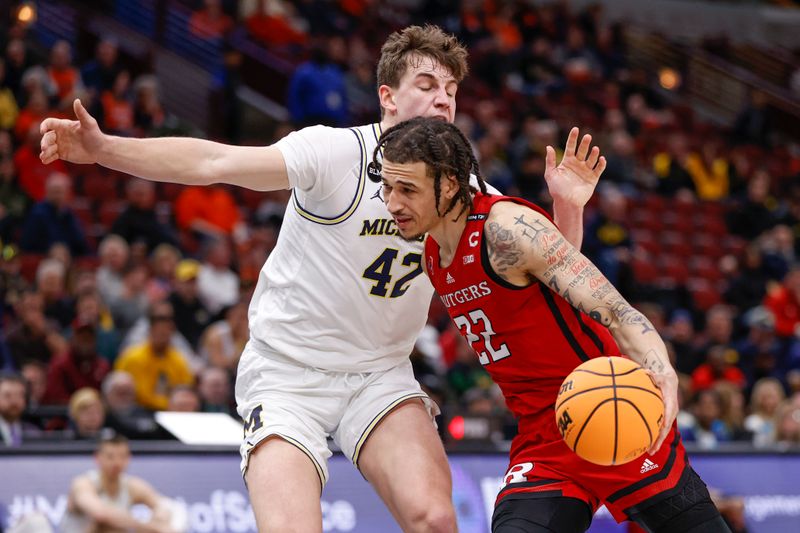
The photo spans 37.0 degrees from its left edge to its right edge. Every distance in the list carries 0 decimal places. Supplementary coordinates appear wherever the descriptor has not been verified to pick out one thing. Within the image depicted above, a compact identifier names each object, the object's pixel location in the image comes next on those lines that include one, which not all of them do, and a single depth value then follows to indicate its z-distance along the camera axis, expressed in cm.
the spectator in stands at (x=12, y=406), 856
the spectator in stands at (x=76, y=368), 984
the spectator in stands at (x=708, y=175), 1956
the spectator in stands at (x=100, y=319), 1020
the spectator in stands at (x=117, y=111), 1357
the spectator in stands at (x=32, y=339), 1004
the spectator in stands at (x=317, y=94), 1493
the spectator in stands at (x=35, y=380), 954
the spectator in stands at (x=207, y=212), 1302
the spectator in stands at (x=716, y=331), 1430
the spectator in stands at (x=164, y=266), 1151
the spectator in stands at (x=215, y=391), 973
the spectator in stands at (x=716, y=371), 1357
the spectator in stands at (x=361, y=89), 1733
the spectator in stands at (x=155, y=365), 1016
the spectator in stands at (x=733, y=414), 1182
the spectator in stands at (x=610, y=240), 1466
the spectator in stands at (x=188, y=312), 1125
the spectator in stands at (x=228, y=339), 1045
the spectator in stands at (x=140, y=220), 1192
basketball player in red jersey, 434
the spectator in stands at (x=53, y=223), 1141
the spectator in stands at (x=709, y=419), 1163
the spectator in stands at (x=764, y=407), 1214
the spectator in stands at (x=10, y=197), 1166
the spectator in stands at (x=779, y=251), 1686
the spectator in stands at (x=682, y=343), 1374
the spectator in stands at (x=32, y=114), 1282
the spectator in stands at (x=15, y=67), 1348
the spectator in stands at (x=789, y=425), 1158
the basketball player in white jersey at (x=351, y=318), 471
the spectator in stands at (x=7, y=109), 1309
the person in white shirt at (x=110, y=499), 797
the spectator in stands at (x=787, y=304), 1577
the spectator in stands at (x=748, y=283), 1644
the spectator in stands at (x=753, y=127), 2208
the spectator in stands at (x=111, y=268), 1100
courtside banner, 797
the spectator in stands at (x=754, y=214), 1852
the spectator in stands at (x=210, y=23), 1788
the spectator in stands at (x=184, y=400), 956
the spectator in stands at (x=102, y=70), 1434
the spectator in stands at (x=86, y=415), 875
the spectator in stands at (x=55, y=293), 1044
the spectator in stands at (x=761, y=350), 1453
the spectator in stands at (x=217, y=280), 1171
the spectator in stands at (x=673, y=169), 1912
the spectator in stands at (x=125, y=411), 894
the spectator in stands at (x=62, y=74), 1374
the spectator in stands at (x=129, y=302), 1098
